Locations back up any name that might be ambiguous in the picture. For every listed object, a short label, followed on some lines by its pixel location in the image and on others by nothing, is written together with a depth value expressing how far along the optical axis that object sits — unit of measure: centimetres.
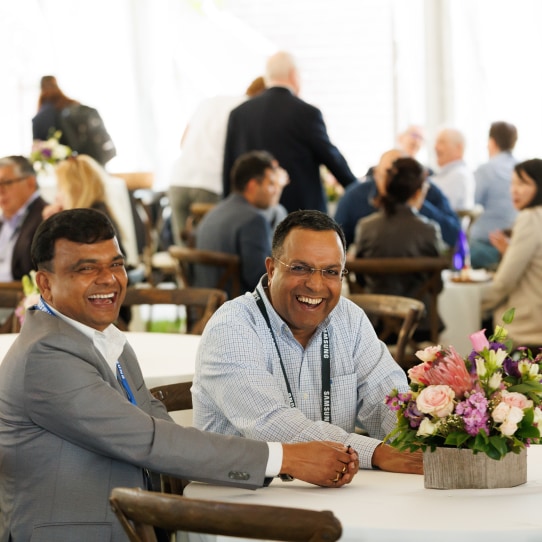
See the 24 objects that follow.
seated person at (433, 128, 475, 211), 1494
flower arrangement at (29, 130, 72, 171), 1370
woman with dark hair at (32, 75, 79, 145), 1527
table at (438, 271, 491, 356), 1049
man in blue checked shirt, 461
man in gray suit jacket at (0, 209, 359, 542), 400
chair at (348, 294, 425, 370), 749
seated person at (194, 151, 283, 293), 1001
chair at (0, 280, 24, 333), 857
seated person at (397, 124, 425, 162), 1588
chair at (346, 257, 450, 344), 935
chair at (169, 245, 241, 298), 971
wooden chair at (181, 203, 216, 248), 1332
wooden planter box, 387
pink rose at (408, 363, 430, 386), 389
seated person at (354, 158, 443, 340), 979
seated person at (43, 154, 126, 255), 1004
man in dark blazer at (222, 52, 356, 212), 1244
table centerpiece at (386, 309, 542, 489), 374
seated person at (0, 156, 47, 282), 976
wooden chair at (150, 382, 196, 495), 505
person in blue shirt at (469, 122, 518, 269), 1407
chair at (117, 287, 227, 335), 819
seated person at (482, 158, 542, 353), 986
